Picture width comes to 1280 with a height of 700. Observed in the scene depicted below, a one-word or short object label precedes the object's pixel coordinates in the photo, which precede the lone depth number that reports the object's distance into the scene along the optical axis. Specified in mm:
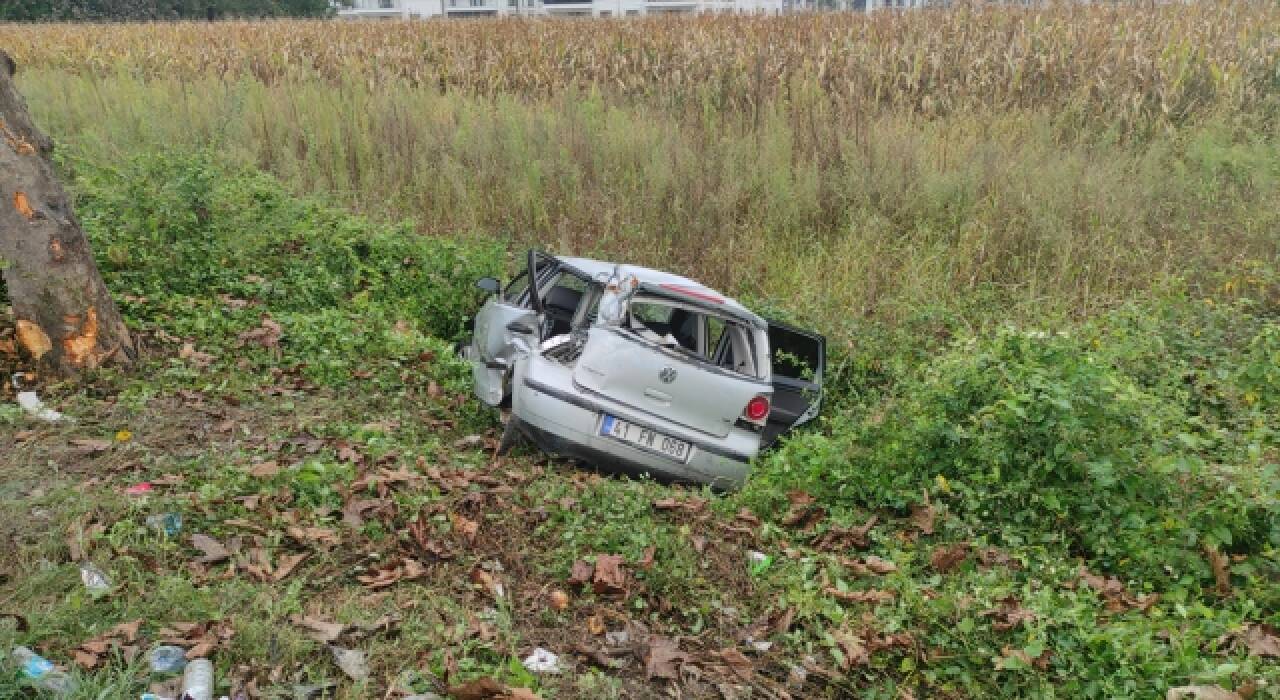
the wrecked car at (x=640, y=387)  5566
